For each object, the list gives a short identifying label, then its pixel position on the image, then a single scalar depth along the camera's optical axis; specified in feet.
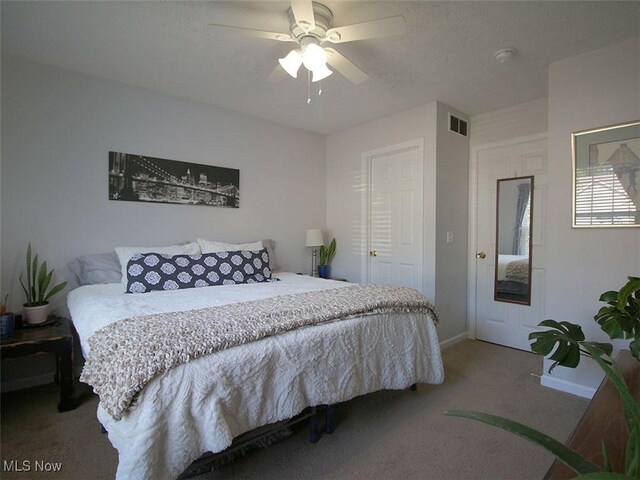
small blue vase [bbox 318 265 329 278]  13.04
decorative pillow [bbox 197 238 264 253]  9.84
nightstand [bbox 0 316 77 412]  6.29
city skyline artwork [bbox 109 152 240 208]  9.05
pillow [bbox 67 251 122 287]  8.23
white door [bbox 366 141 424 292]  10.75
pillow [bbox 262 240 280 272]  11.25
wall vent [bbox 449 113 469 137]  10.73
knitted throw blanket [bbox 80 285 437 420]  3.66
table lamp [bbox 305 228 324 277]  12.59
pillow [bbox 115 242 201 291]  8.24
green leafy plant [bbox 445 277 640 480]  1.76
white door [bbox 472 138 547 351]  10.14
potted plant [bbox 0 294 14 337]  6.55
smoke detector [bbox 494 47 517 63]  7.24
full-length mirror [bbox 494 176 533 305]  10.43
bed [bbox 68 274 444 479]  3.66
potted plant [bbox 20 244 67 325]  7.23
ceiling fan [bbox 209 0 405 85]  5.32
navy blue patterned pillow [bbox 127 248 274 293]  7.77
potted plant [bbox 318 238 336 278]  13.10
